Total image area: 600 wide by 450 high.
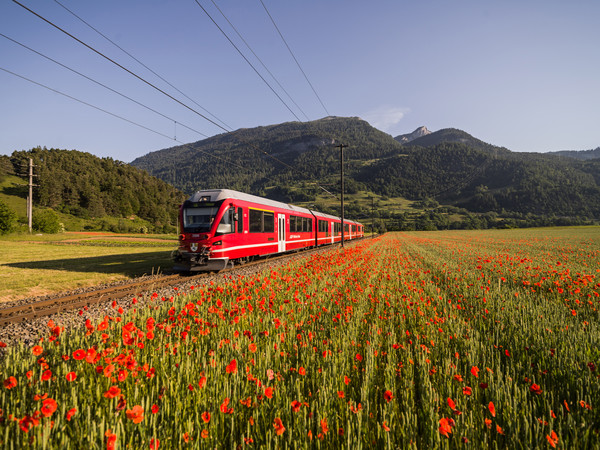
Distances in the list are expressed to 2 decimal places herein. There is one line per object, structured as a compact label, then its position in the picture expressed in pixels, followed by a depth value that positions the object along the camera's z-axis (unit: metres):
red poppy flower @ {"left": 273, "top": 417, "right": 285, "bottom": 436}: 1.35
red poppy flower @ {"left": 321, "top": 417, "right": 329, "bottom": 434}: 1.47
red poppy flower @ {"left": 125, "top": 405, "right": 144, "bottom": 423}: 1.36
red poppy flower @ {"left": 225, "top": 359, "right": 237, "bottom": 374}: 2.04
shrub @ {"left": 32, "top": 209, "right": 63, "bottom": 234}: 45.38
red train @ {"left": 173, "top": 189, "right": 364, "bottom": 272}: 12.01
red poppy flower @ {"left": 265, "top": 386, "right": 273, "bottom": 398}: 1.64
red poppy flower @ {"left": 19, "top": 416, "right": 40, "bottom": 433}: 1.32
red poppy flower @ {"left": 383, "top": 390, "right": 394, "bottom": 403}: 1.76
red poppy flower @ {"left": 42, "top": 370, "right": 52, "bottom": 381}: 1.81
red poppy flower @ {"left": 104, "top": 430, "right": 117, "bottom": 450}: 1.21
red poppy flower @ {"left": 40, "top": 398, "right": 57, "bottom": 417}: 1.35
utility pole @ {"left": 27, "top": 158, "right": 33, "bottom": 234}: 37.22
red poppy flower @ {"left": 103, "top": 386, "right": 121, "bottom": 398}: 1.58
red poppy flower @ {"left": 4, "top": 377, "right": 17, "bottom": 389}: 1.71
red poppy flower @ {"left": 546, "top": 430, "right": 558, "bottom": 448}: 1.35
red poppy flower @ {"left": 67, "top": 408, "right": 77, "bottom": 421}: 1.46
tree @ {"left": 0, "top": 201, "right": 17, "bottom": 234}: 31.39
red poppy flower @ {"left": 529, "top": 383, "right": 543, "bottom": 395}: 1.88
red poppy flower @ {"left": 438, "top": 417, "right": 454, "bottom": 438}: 1.32
